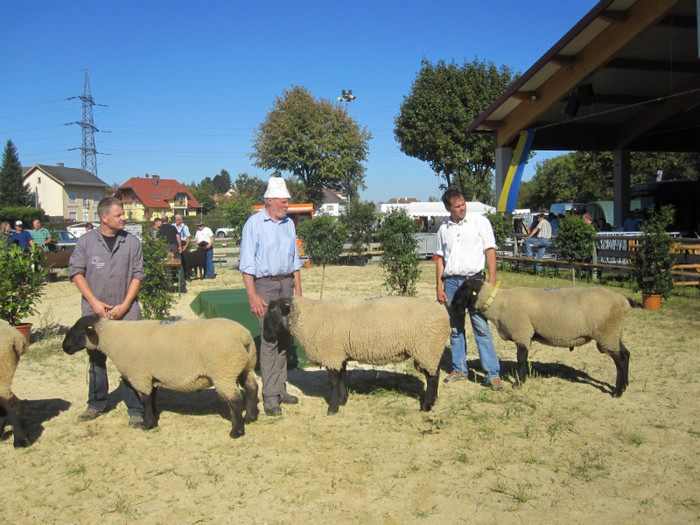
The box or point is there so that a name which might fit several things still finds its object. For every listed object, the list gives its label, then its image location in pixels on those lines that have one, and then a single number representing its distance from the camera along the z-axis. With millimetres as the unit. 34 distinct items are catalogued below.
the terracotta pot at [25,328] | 8428
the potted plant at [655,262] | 10383
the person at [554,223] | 18828
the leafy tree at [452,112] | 30797
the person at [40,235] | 17562
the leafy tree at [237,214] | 27184
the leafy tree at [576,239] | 14906
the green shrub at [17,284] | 8008
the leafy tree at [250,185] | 90238
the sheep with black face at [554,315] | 5625
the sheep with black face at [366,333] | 5227
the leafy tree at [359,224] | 22125
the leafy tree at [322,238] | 21578
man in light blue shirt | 5324
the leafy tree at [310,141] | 40719
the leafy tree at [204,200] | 94000
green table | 7277
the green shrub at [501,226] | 19016
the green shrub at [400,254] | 12289
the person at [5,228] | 15085
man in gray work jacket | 4992
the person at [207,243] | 16594
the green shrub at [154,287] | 9055
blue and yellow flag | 16625
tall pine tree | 53875
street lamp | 41891
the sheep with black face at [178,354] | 4699
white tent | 28266
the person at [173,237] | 14914
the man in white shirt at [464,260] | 5844
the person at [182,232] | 15516
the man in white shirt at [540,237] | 16797
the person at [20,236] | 14995
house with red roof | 74850
